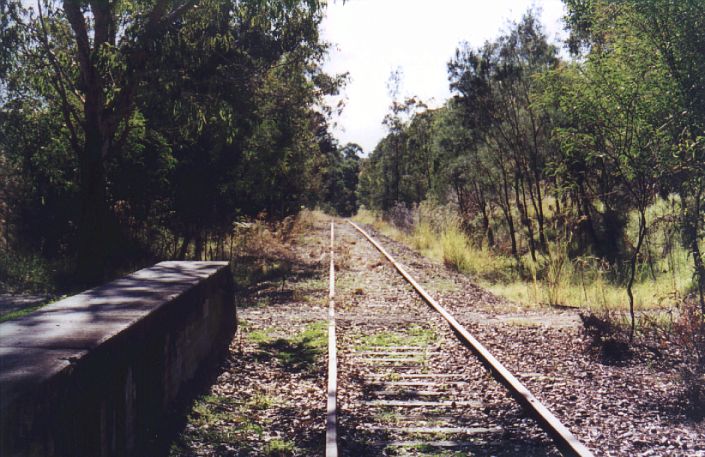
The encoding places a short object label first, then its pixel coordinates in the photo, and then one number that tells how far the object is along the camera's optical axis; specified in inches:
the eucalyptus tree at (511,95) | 741.3
